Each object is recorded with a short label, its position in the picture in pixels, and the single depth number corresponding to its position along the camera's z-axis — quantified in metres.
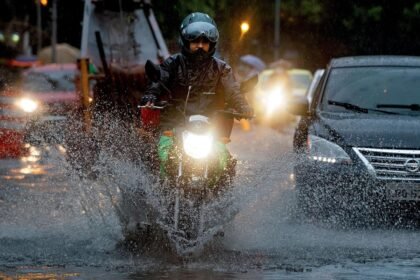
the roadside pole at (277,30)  51.79
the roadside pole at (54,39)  42.59
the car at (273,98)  33.19
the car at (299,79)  35.94
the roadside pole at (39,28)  54.14
